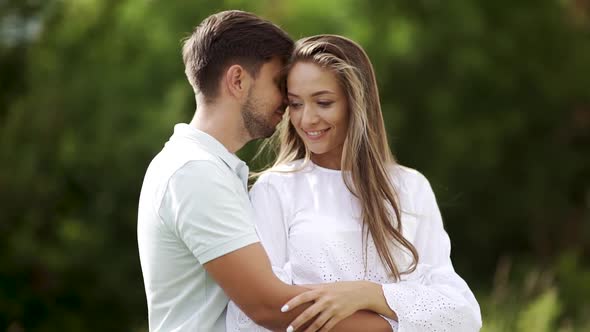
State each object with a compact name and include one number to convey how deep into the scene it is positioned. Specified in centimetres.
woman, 514
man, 465
